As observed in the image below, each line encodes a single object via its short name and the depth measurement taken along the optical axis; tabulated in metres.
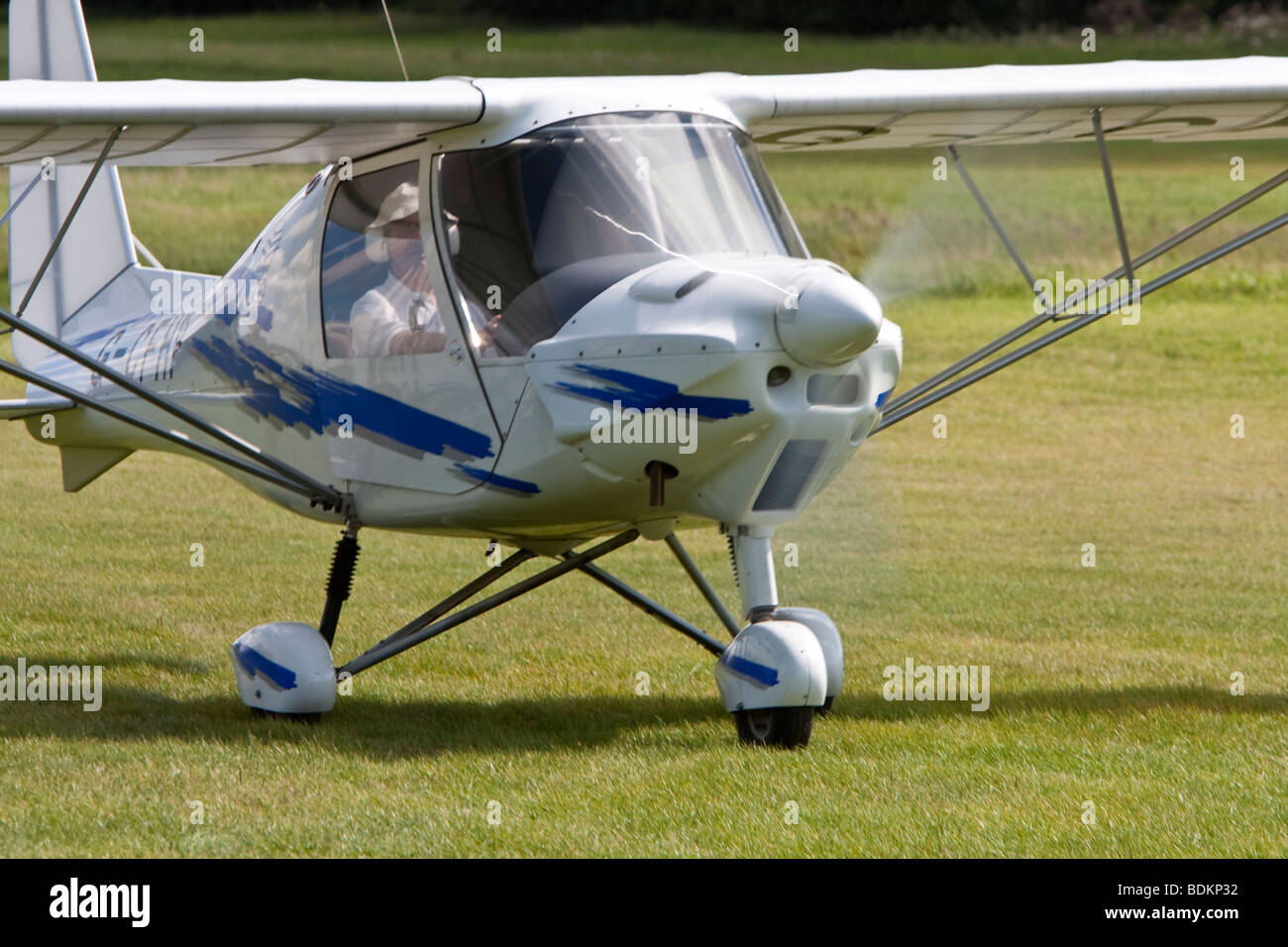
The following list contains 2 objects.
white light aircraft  12.30
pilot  13.82
